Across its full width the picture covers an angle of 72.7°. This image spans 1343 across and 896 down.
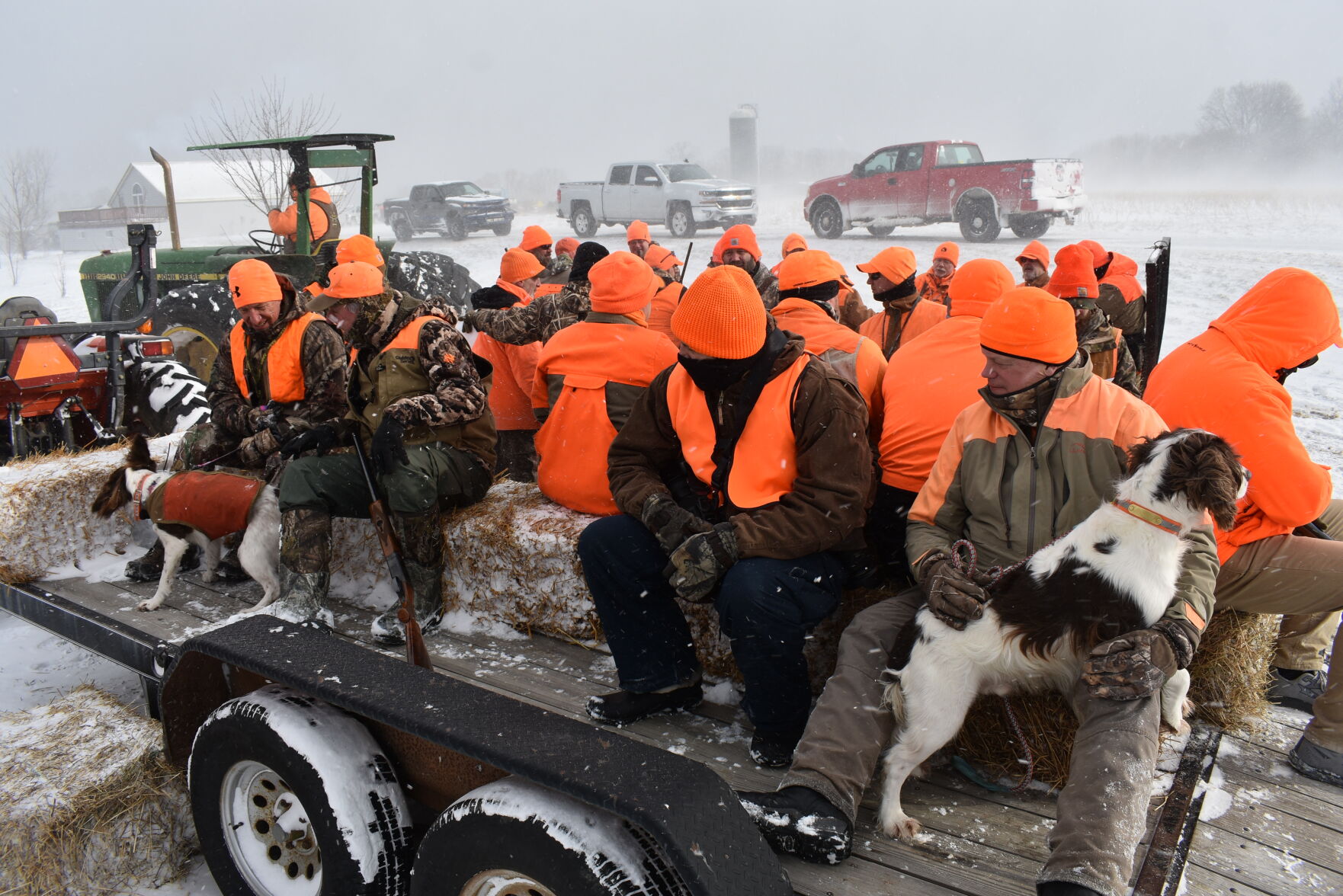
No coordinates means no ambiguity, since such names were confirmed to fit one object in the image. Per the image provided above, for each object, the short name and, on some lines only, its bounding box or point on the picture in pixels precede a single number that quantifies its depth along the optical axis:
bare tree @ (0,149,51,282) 40.12
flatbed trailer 1.86
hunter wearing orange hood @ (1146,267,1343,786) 2.85
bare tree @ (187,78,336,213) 18.22
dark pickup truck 24.89
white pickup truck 20.44
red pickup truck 16.64
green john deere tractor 8.23
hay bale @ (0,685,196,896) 2.86
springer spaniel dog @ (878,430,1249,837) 2.23
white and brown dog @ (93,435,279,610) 4.07
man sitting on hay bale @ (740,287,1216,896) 2.22
